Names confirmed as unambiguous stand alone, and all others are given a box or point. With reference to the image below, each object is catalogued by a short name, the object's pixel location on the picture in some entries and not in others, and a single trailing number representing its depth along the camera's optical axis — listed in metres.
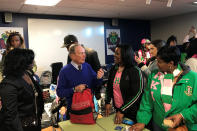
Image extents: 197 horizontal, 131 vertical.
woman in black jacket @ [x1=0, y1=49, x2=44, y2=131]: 1.39
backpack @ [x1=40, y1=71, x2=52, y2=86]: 5.20
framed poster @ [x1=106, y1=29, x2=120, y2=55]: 6.75
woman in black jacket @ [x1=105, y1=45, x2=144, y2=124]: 1.73
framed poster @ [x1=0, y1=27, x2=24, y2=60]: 4.96
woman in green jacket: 1.34
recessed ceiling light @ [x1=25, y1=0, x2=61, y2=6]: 3.97
